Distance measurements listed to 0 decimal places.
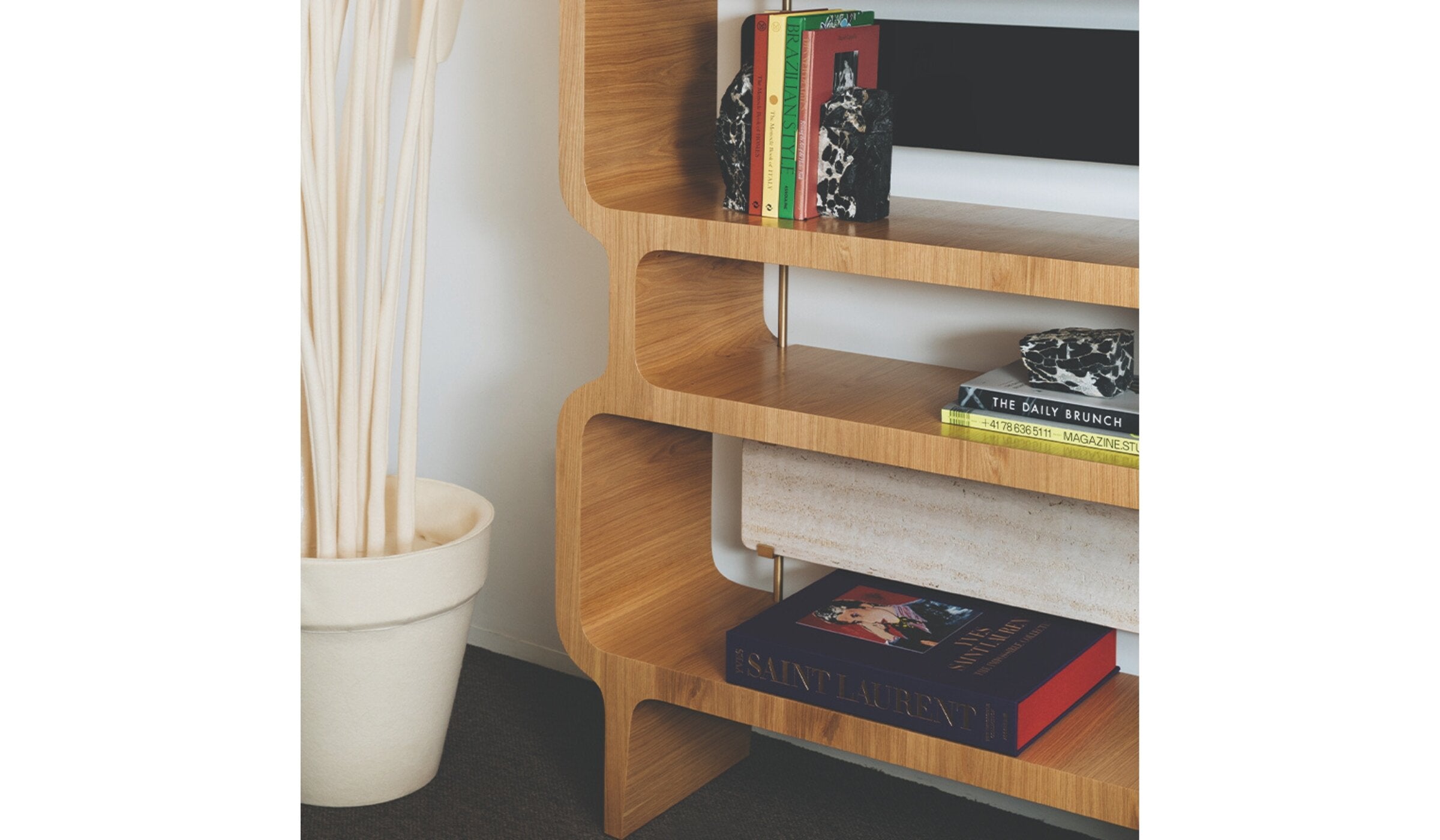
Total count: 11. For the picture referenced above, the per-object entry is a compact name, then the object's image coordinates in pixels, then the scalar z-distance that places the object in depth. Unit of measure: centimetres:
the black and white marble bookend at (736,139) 157
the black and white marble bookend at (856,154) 151
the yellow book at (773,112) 151
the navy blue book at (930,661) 144
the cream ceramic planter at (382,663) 168
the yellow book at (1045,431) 133
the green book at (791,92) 151
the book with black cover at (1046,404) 133
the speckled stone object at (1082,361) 138
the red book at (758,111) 153
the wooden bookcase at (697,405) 138
